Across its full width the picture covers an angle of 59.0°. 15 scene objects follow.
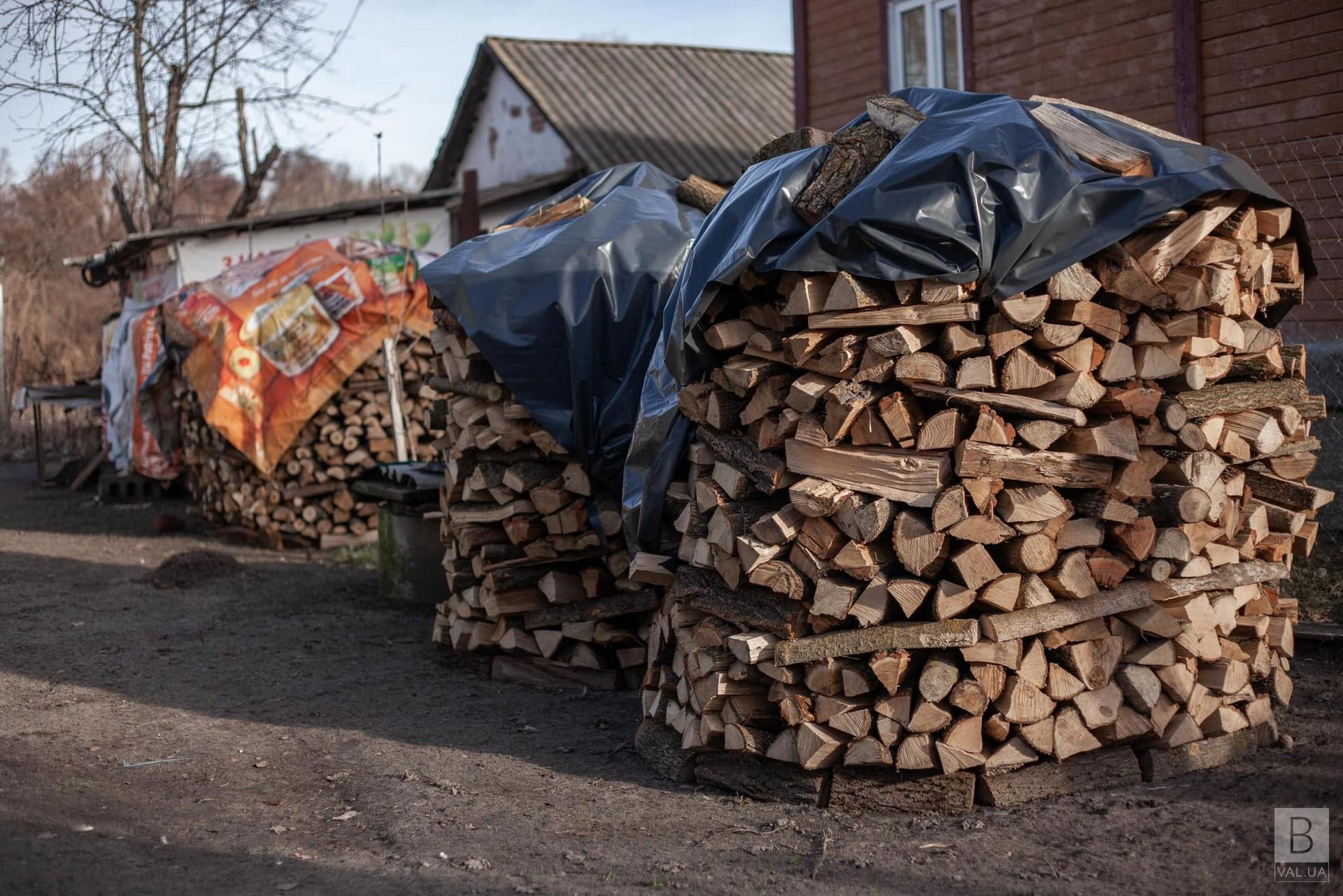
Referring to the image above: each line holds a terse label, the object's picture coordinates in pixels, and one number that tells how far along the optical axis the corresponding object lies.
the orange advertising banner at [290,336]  9.63
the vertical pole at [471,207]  10.20
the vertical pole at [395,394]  9.52
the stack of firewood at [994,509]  3.68
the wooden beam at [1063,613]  3.67
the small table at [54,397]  13.92
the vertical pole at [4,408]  19.79
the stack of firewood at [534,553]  5.57
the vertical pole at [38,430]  14.05
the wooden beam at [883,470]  3.65
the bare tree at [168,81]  14.84
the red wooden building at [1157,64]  7.30
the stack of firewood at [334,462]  9.80
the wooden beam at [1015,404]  3.66
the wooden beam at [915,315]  3.66
